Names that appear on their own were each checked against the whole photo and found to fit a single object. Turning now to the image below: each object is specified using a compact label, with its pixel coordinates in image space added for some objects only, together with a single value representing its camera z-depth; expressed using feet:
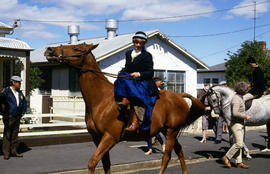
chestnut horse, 19.12
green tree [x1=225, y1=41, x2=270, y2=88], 106.81
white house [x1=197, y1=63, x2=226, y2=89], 153.65
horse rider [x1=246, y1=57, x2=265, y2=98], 32.25
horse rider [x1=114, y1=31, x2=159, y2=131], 19.99
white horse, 31.81
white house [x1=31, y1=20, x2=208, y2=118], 68.54
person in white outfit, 28.60
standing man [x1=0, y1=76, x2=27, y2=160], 31.50
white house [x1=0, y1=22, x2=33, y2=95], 51.21
